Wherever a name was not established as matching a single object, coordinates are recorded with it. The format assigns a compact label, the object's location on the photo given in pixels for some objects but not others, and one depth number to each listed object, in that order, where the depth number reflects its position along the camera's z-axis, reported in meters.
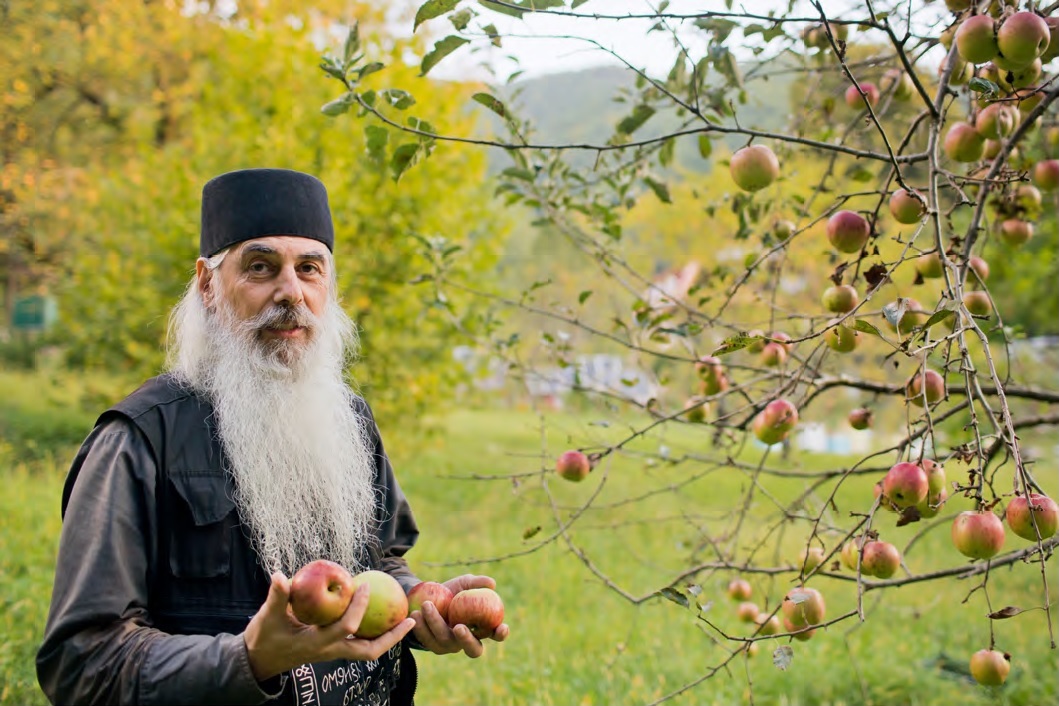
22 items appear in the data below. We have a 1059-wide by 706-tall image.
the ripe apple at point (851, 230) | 2.16
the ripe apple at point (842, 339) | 1.92
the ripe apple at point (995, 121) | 2.05
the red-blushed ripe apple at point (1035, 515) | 1.58
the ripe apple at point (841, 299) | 2.20
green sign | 17.25
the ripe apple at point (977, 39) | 1.71
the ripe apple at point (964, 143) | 2.17
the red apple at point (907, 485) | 1.57
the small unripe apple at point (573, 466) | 2.67
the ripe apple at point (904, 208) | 2.17
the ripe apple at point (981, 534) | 1.57
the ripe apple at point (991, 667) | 1.95
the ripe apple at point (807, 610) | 1.98
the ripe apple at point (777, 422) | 2.14
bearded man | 1.43
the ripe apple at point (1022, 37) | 1.64
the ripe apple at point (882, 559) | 1.87
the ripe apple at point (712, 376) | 2.67
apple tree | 1.64
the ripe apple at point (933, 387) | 1.99
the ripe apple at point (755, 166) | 2.19
